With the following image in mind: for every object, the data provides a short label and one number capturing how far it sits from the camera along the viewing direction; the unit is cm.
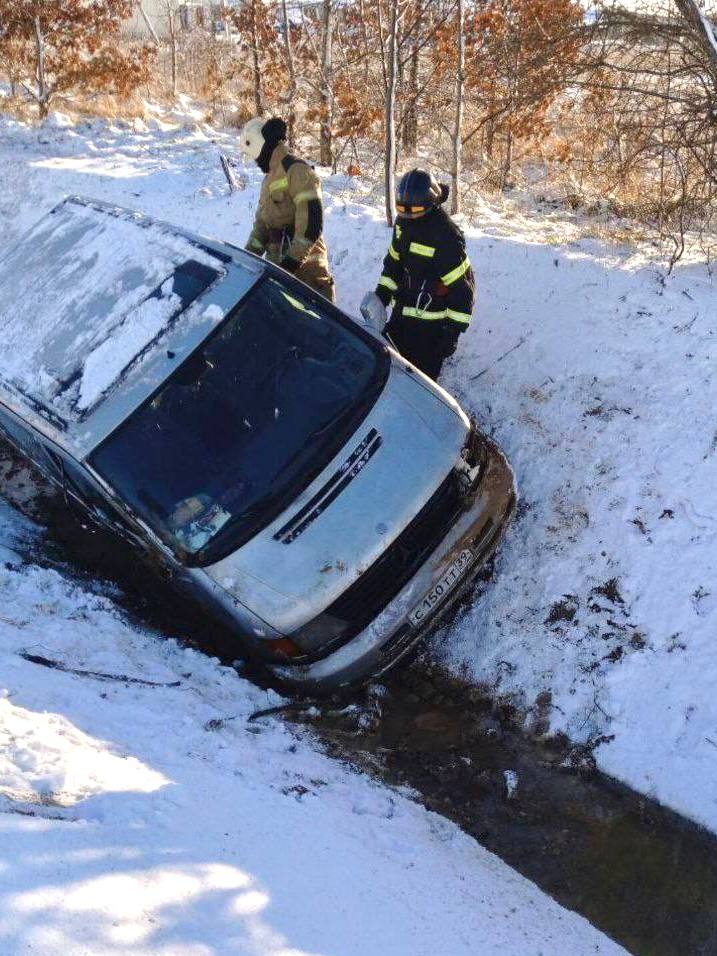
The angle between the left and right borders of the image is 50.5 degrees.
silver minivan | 384
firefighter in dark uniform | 489
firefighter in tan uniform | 559
